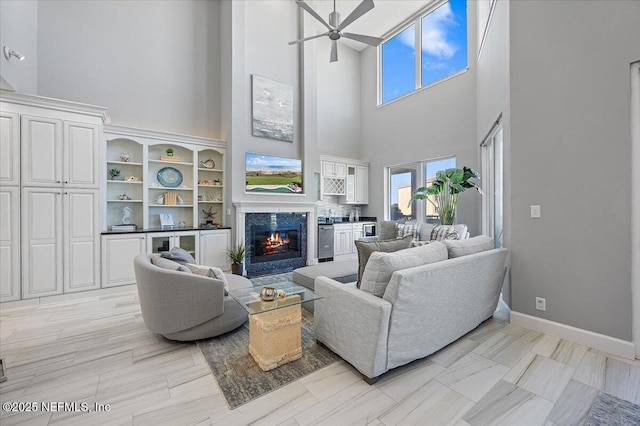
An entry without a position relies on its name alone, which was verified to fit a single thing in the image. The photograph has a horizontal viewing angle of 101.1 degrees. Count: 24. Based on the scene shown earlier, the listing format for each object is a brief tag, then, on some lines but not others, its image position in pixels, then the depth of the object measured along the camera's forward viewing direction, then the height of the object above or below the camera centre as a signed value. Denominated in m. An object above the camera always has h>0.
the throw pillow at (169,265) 2.48 -0.48
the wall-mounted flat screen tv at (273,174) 5.17 +0.82
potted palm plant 4.43 +0.45
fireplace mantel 4.95 +0.07
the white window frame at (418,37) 5.82 +4.14
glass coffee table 2.05 -0.93
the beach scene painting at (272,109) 5.23 +2.15
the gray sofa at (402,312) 1.85 -0.78
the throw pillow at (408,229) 4.34 -0.27
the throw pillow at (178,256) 2.75 -0.44
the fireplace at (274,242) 5.12 -0.59
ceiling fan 3.33 +2.62
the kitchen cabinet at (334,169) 6.60 +1.13
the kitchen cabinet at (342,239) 6.38 -0.64
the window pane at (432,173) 5.79 +0.92
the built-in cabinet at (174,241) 4.27 -0.46
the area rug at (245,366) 1.85 -1.23
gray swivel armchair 2.32 -0.80
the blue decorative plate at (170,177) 4.81 +0.69
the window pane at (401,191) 6.47 +0.56
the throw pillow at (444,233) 3.82 -0.30
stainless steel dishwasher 6.09 -0.68
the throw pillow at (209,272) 2.55 -0.57
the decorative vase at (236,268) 4.83 -0.99
